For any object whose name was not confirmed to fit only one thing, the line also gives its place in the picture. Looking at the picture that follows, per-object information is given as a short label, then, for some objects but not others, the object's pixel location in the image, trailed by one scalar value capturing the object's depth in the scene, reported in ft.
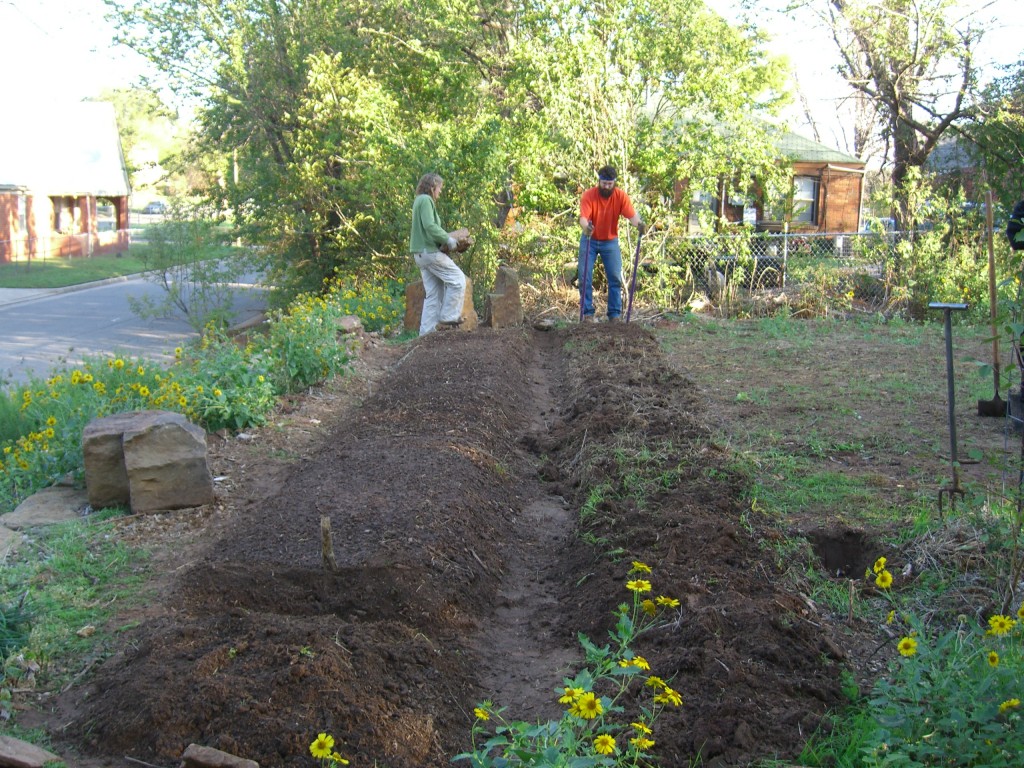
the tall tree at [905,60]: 52.13
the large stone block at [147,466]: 17.15
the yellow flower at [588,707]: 7.34
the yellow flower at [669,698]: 8.52
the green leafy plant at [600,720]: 7.59
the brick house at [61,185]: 124.16
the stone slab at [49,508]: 16.84
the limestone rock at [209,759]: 8.52
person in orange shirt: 38.17
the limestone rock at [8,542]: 15.20
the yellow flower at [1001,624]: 8.55
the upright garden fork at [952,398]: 14.66
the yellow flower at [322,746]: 7.98
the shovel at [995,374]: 15.47
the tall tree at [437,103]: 45.06
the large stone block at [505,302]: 40.88
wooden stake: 12.94
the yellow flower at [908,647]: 8.46
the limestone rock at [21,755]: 8.77
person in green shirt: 36.11
